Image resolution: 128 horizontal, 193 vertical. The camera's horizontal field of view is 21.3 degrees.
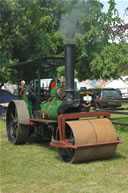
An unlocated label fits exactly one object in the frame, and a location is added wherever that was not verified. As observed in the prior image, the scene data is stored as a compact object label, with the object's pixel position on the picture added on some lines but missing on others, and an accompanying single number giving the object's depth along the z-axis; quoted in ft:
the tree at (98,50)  76.89
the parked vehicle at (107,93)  62.12
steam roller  19.13
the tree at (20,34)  60.90
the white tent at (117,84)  101.40
